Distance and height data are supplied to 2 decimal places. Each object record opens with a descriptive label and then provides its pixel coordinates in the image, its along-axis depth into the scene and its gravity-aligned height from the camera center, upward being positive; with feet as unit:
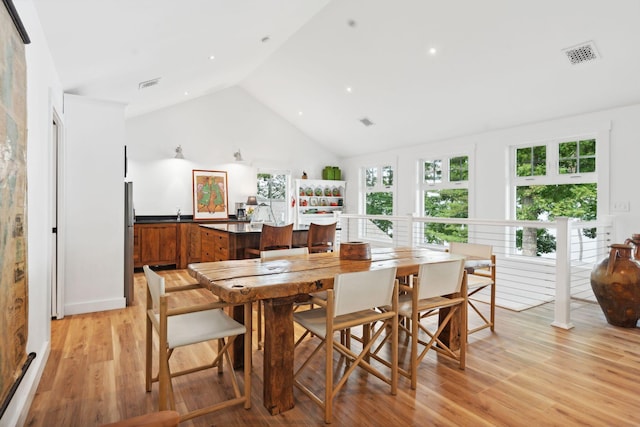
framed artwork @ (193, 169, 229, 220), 23.22 +1.09
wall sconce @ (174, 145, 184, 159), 22.30 +3.50
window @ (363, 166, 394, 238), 25.22 +1.18
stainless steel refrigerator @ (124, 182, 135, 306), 13.28 -1.10
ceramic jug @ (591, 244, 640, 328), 11.05 -2.20
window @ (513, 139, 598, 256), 15.49 +1.15
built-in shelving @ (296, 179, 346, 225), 26.68 +0.92
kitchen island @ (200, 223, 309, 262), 14.01 -1.10
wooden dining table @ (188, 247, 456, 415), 6.13 -1.32
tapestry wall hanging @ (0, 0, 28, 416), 4.88 +0.18
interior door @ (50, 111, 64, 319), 11.50 -0.84
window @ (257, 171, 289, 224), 25.91 +1.44
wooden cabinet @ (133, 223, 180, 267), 19.77 -1.72
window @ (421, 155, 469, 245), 20.40 +1.02
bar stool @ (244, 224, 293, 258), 13.28 -0.94
